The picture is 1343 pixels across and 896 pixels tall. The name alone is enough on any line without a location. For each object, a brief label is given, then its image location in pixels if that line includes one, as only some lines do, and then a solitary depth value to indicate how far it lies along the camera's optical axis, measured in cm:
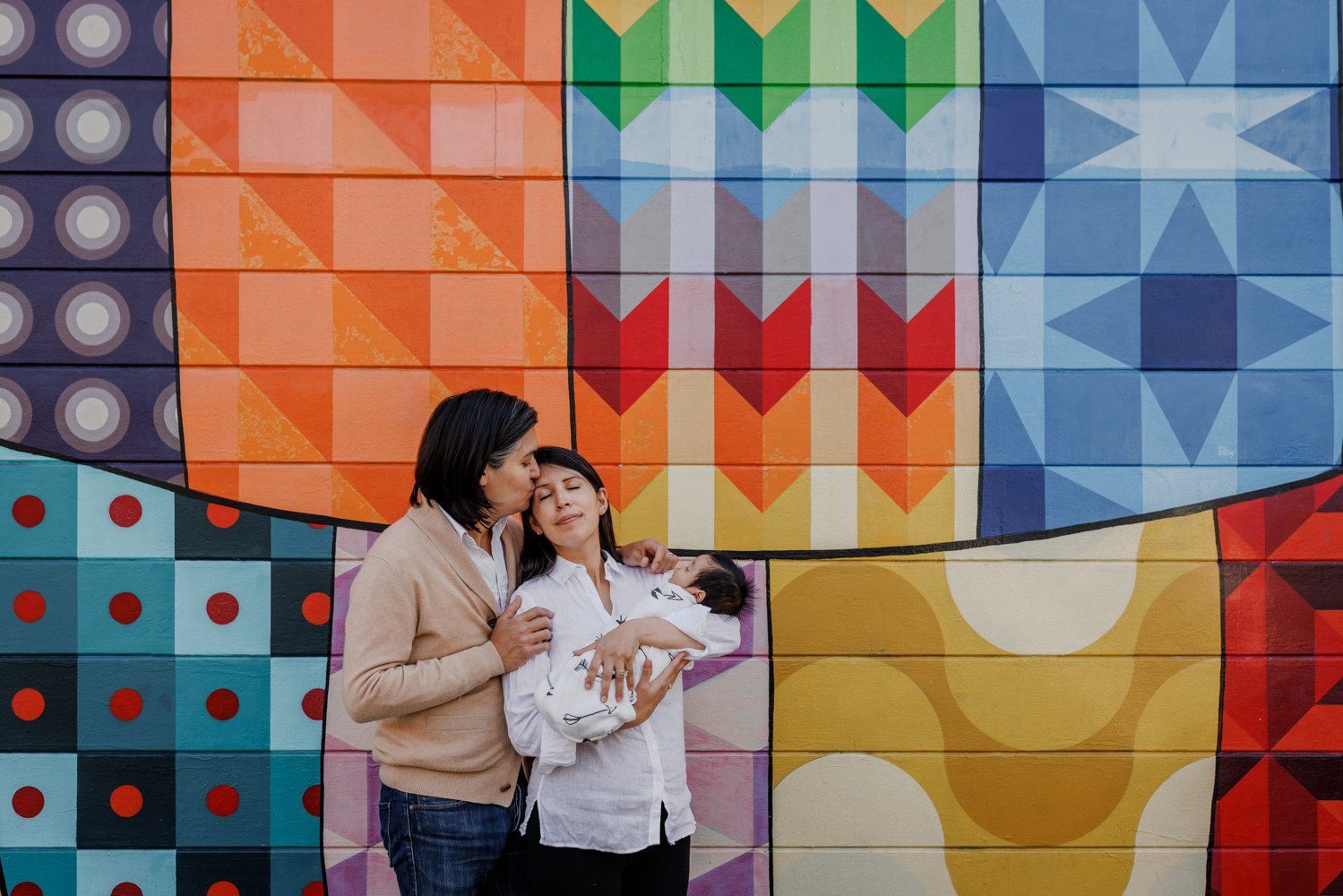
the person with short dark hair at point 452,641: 197
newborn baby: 187
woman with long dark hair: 198
